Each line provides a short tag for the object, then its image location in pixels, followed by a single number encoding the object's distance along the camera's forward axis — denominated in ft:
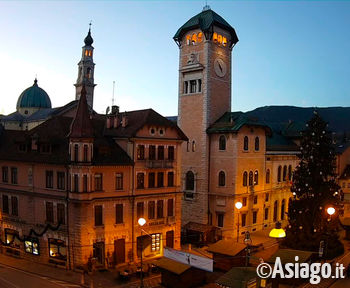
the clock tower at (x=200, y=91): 169.89
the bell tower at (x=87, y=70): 319.68
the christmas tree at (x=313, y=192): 130.00
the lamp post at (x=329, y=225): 96.22
